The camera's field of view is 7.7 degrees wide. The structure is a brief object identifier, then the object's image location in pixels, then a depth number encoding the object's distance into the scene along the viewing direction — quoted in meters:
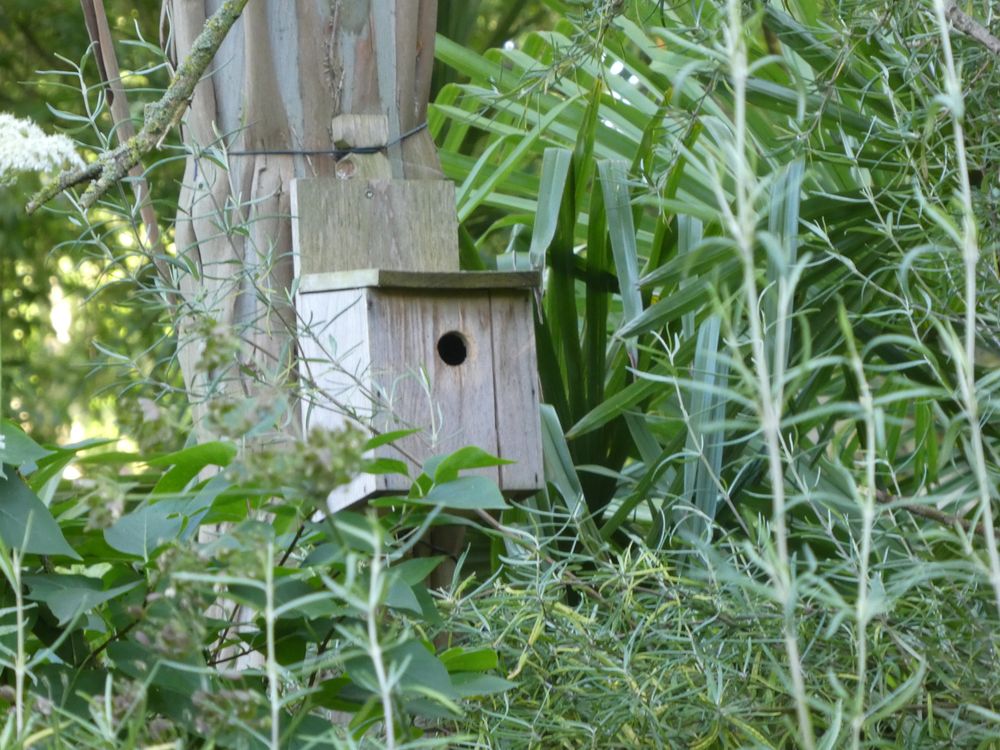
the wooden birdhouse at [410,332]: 7.21
